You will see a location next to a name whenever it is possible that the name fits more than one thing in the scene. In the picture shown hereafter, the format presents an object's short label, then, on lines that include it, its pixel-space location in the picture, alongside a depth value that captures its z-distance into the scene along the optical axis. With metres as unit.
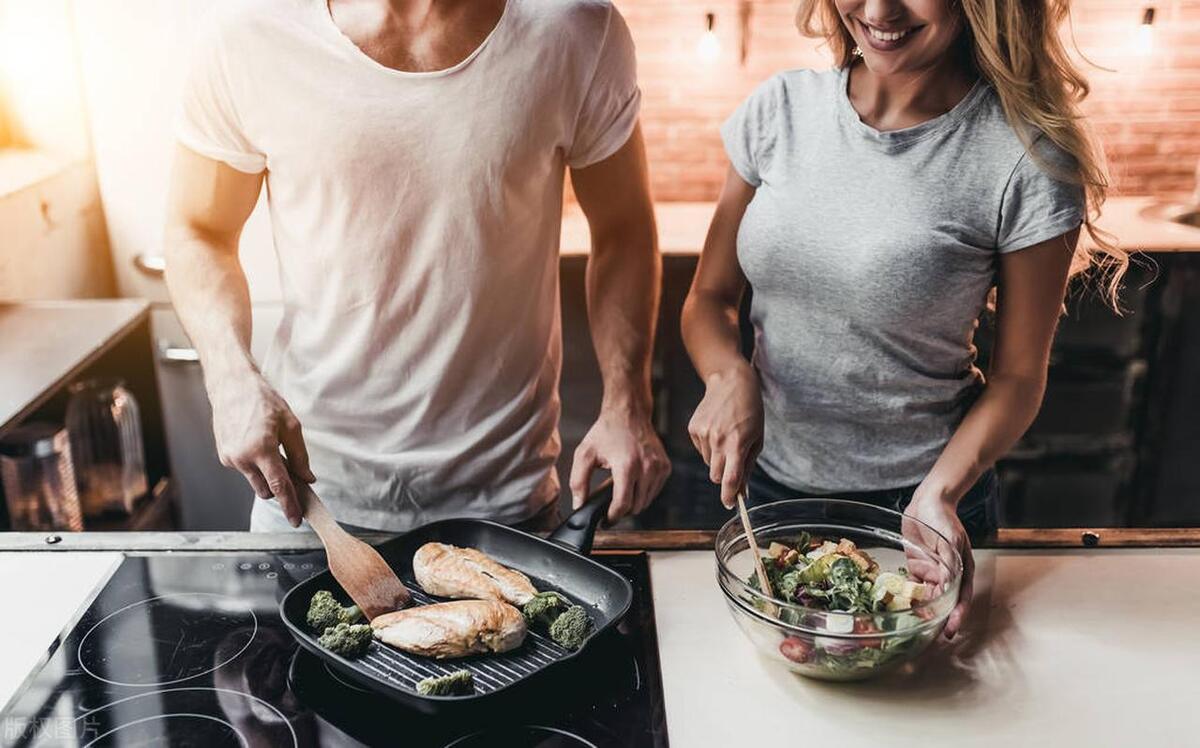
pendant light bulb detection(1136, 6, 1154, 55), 3.35
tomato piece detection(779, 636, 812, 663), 1.04
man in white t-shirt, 1.36
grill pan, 1.00
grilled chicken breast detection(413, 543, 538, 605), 1.15
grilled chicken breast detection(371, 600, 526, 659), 1.06
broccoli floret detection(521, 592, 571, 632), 1.12
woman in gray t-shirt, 1.30
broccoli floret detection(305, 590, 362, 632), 1.10
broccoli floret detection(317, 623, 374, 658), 1.06
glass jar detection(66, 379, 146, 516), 2.65
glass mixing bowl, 1.02
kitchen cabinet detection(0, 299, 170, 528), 2.22
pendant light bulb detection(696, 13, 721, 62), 3.31
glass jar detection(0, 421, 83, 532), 2.38
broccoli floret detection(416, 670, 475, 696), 0.99
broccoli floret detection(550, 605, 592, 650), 1.09
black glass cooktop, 0.99
